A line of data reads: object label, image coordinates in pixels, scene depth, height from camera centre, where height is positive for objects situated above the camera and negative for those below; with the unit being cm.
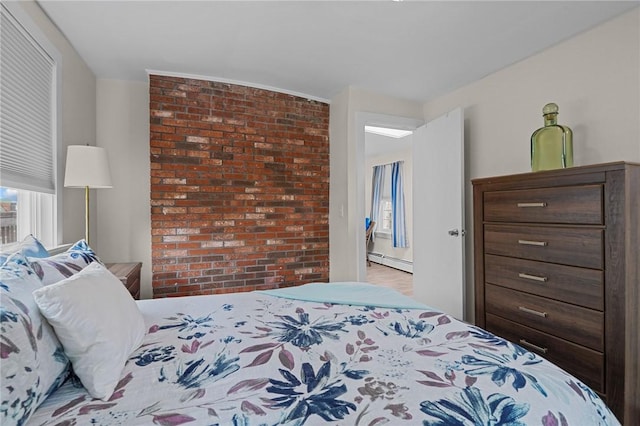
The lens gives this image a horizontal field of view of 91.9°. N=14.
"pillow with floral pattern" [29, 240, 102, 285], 102 -18
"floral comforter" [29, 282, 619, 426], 73 -47
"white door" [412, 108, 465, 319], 277 +0
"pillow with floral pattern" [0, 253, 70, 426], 65 -33
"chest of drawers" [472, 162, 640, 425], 148 -33
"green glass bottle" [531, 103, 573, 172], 197 +44
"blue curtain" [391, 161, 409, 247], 599 +12
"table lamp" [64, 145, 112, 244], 197 +30
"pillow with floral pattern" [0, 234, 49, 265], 123 -14
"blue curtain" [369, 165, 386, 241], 683 +49
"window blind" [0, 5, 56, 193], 156 +59
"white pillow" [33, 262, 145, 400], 83 -33
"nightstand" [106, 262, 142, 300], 202 -40
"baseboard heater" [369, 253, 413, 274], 582 -99
